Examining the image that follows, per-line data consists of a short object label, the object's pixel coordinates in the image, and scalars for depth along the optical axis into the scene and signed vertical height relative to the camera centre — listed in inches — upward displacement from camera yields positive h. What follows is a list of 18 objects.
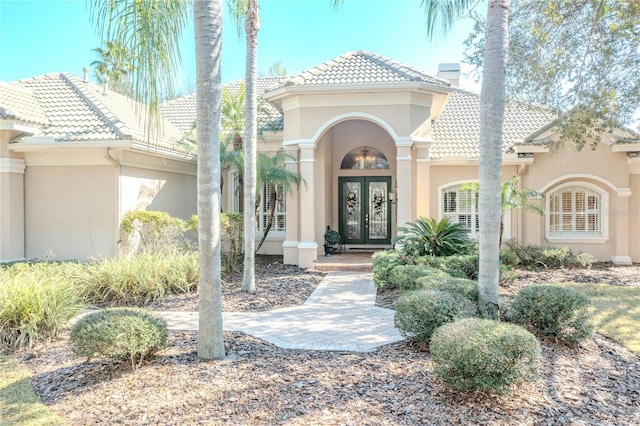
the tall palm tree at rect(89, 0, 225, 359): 194.2 +65.8
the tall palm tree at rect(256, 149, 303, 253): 504.4 +52.1
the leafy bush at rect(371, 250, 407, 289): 390.3 -48.8
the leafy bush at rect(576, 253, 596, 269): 517.0 -57.8
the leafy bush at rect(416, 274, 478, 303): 247.9 -45.0
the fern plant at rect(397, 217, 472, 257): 426.3 -26.2
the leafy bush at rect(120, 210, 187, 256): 457.4 -16.2
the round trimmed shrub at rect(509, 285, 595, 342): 224.7 -54.7
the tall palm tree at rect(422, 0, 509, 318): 232.7 +38.1
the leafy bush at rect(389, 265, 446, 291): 328.6 -49.4
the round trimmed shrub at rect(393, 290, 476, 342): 215.3 -52.0
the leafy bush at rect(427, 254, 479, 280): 388.2 -46.9
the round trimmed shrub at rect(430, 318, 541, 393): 154.6 -55.0
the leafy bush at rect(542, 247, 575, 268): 515.2 -54.2
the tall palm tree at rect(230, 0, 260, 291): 376.8 +79.3
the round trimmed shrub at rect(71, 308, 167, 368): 179.3 -53.5
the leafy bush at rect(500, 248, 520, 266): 481.4 -51.3
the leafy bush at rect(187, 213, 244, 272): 474.3 -31.8
